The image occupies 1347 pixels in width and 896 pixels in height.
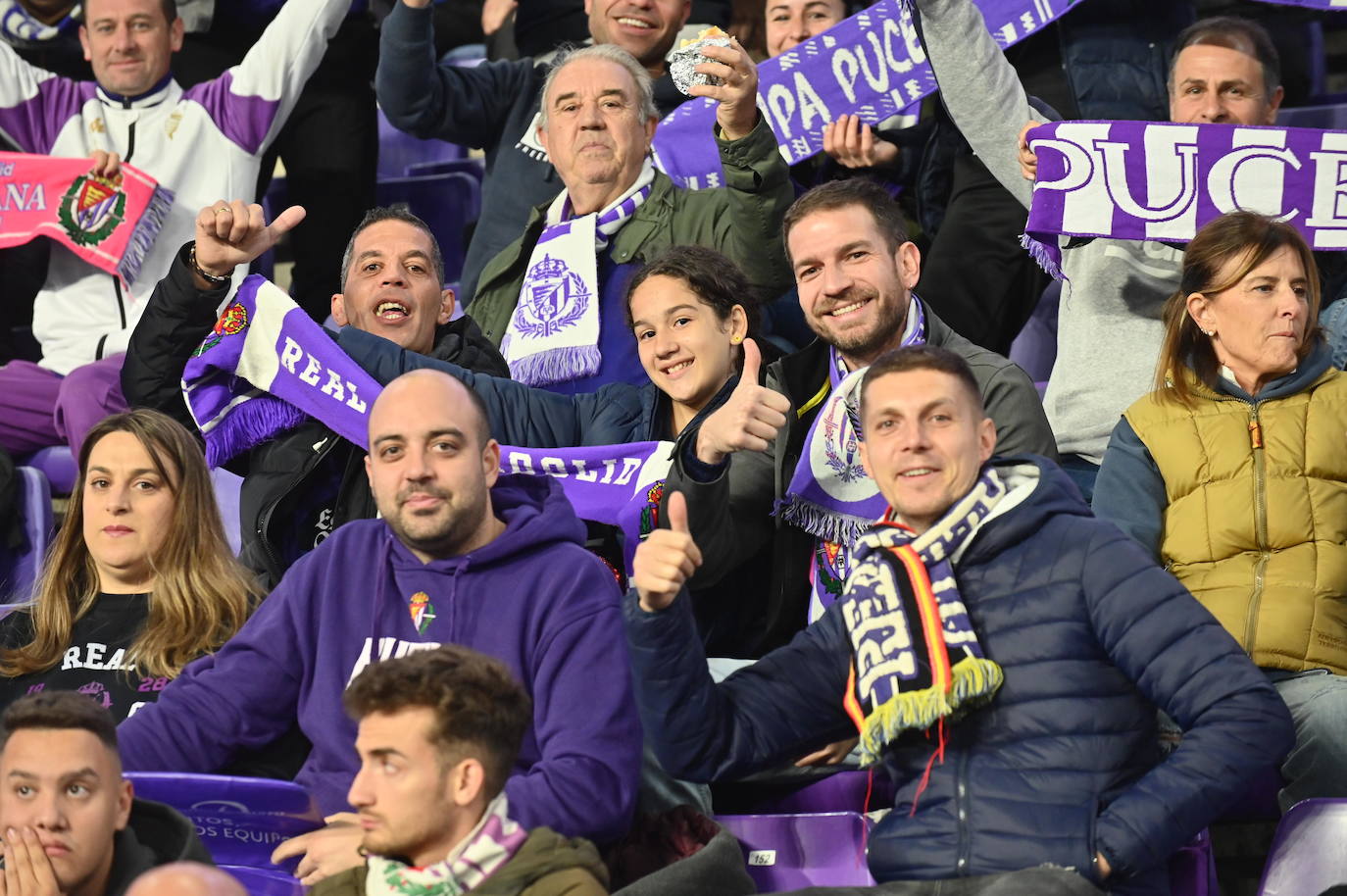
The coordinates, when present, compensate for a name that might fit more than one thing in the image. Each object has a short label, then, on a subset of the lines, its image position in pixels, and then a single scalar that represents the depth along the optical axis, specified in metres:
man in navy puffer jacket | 5.86
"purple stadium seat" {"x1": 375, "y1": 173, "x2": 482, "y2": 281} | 13.70
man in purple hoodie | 6.75
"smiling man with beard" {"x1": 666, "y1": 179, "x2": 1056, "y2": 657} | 7.86
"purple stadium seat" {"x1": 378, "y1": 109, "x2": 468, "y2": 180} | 15.45
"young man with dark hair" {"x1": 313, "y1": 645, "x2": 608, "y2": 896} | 5.68
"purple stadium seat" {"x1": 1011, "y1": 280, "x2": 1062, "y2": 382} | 11.09
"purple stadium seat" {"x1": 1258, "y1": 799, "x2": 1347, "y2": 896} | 6.21
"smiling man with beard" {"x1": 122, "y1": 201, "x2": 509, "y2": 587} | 8.75
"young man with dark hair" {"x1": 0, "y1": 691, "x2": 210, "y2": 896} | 5.79
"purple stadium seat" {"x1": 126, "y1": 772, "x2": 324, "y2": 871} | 6.29
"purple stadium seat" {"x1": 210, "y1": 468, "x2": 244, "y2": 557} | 10.48
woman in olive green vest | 7.30
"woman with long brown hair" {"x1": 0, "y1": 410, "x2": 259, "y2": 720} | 7.67
